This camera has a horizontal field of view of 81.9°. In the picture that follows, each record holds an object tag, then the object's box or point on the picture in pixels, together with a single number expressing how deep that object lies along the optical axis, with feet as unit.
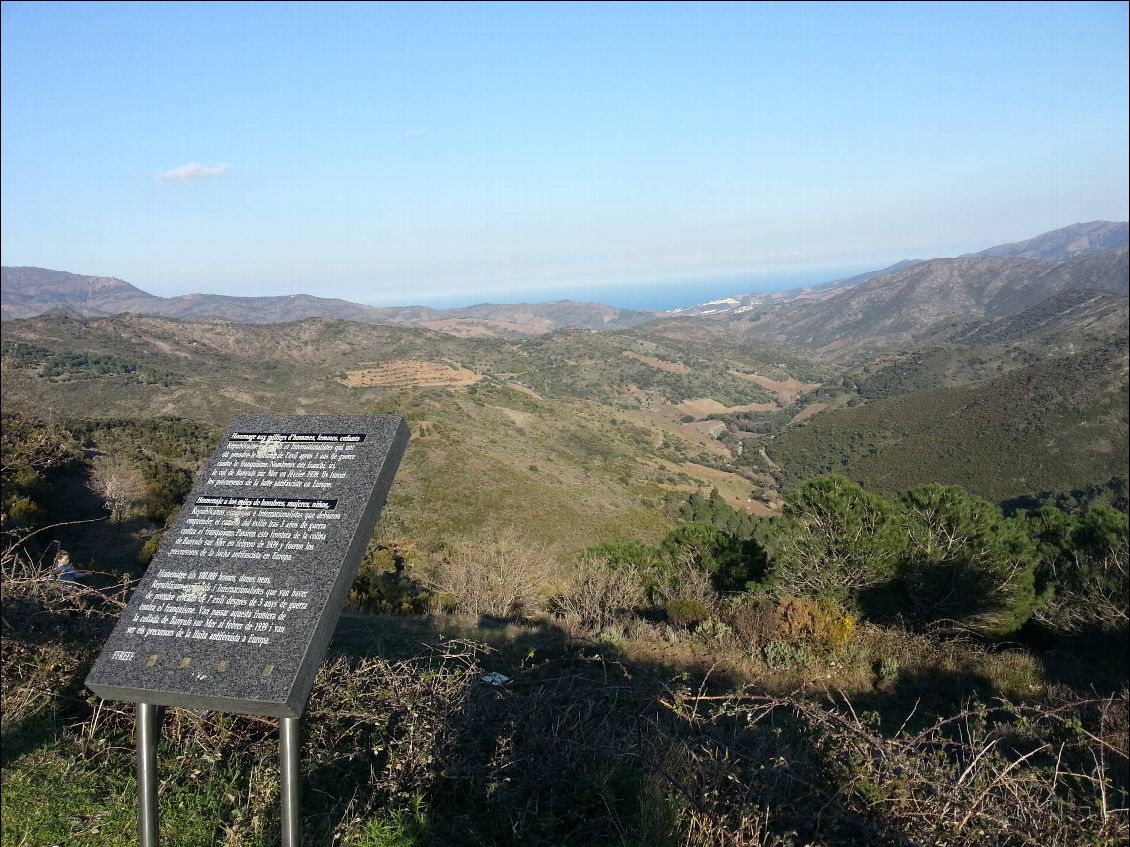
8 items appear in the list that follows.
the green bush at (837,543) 44.06
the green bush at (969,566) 43.68
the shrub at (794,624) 31.50
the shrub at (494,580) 40.34
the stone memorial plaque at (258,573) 8.87
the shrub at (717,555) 50.85
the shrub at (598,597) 35.13
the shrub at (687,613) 35.58
